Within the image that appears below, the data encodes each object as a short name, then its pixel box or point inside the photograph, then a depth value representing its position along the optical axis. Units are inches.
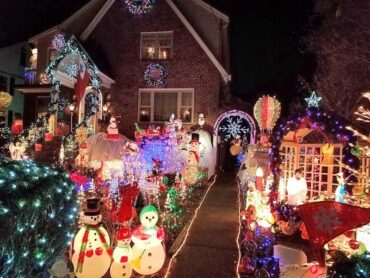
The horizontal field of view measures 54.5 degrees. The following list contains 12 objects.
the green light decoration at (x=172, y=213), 330.0
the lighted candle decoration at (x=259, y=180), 375.2
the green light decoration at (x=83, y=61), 545.0
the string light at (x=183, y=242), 251.1
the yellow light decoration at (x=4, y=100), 581.6
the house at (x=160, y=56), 657.6
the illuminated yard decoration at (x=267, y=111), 472.4
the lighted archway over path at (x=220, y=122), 625.3
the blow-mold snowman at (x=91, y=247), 212.4
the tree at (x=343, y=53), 479.2
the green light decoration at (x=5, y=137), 631.6
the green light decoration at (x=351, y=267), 130.5
